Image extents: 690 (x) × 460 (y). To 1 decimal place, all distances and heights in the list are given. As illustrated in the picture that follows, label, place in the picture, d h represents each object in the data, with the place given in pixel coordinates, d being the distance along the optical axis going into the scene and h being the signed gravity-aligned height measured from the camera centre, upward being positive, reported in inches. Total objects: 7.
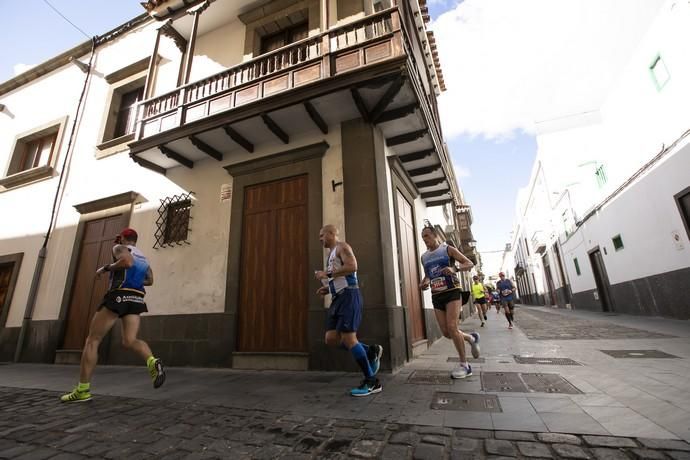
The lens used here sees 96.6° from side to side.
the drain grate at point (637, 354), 165.5 -29.2
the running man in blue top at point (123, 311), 144.4 +4.1
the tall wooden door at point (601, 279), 523.2 +38.9
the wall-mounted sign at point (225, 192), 249.6 +97.1
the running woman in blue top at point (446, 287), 150.1 +9.7
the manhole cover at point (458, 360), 182.8 -32.3
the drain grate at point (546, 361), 162.2 -30.9
